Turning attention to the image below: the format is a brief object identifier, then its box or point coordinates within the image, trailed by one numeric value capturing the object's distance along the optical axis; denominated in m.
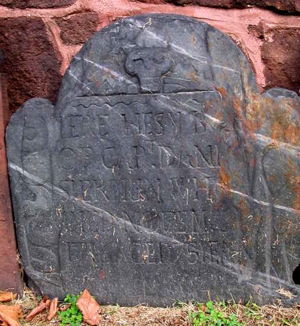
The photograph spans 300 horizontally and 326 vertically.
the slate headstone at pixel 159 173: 1.82
